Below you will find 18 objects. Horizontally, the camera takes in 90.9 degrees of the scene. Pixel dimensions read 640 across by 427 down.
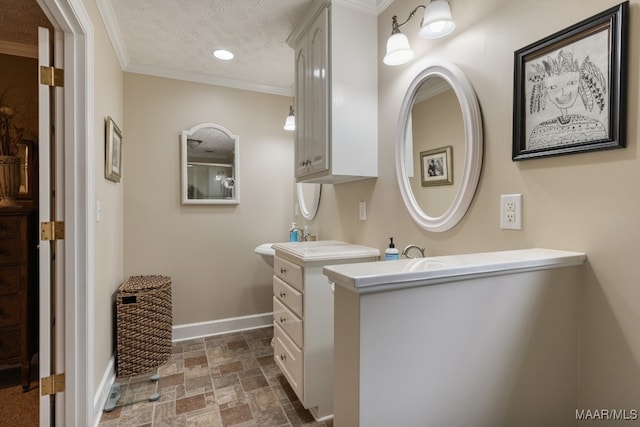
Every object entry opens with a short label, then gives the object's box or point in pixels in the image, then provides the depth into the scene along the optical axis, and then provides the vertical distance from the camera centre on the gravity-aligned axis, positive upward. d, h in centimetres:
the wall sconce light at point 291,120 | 294 +85
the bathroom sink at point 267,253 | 267 -36
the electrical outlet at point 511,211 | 121 +0
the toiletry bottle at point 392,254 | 171 -23
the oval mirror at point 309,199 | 285 +12
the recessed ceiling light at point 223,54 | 255 +130
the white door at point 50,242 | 154 -15
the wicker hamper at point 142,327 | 224 -85
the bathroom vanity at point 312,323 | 178 -65
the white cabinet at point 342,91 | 189 +75
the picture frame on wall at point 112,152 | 205 +42
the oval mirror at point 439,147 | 138 +32
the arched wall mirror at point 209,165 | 297 +45
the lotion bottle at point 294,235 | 297 -22
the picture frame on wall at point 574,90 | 94 +41
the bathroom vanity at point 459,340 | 78 -36
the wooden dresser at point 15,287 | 210 -51
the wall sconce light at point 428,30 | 130 +80
